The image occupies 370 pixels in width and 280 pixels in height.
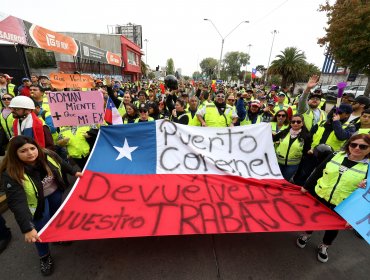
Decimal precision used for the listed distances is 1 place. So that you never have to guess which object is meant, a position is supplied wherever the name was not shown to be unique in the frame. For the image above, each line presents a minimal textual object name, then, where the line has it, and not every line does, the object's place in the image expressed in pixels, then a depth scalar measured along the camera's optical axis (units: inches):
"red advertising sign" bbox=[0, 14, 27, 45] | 273.1
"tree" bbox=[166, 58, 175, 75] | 3818.4
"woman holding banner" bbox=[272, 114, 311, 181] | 135.7
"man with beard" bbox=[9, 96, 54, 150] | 113.7
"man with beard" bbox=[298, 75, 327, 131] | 148.9
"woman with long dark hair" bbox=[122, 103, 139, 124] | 175.8
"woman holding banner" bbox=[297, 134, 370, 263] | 91.3
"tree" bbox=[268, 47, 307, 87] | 1109.1
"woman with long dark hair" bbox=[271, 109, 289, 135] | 148.7
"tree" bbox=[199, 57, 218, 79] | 3733.8
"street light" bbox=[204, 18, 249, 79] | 926.7
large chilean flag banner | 92.4
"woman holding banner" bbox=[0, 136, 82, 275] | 79.0
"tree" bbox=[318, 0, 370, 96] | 402.6
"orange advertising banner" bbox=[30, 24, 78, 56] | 346.0
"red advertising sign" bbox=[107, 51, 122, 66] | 859.2
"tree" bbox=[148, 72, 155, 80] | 2749.5
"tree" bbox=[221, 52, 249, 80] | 3179.1
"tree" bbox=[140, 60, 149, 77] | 1955.5
